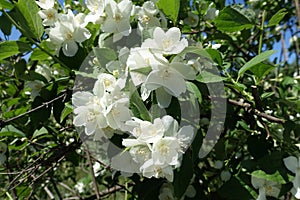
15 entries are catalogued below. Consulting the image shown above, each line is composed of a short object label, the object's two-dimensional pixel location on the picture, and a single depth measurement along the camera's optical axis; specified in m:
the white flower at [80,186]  1.31
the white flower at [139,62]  0.38
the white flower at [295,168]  0.42
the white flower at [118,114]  0.38
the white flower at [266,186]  0.44
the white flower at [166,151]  0.37
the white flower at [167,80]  0.37
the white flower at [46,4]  0.45
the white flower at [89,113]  0.39
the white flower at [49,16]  0.45
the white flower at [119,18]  0.42
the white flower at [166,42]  0.38
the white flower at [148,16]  0.44
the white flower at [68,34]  0.44
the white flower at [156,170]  0.37
